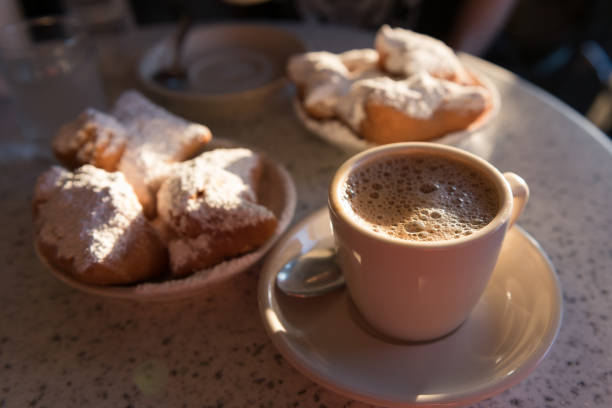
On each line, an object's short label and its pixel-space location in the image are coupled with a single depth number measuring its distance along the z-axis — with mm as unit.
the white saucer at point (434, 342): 496
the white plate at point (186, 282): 614
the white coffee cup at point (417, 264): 489
